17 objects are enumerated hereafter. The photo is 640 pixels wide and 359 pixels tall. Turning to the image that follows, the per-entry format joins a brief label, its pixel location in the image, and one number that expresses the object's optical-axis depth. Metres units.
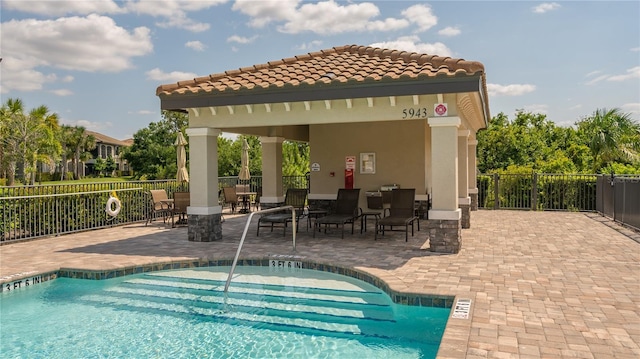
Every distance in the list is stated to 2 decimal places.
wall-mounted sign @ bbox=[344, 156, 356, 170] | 14.32
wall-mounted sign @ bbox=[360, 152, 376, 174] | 14.20
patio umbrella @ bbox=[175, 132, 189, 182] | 14.99
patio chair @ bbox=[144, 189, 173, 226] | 13.97
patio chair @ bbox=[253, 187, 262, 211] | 18.91
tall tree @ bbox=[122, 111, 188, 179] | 42.12
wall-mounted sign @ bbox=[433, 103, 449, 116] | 8.77
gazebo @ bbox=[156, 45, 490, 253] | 8.82
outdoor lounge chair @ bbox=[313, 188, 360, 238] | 11.80
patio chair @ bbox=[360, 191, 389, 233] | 13.54
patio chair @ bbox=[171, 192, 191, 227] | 13.25
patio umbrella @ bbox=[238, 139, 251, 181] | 18.66
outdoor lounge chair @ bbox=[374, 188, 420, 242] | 11.23
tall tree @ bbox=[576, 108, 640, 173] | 23.16
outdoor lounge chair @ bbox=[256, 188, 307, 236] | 12.37
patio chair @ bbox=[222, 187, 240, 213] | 16.88
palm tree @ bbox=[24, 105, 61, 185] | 37.59
